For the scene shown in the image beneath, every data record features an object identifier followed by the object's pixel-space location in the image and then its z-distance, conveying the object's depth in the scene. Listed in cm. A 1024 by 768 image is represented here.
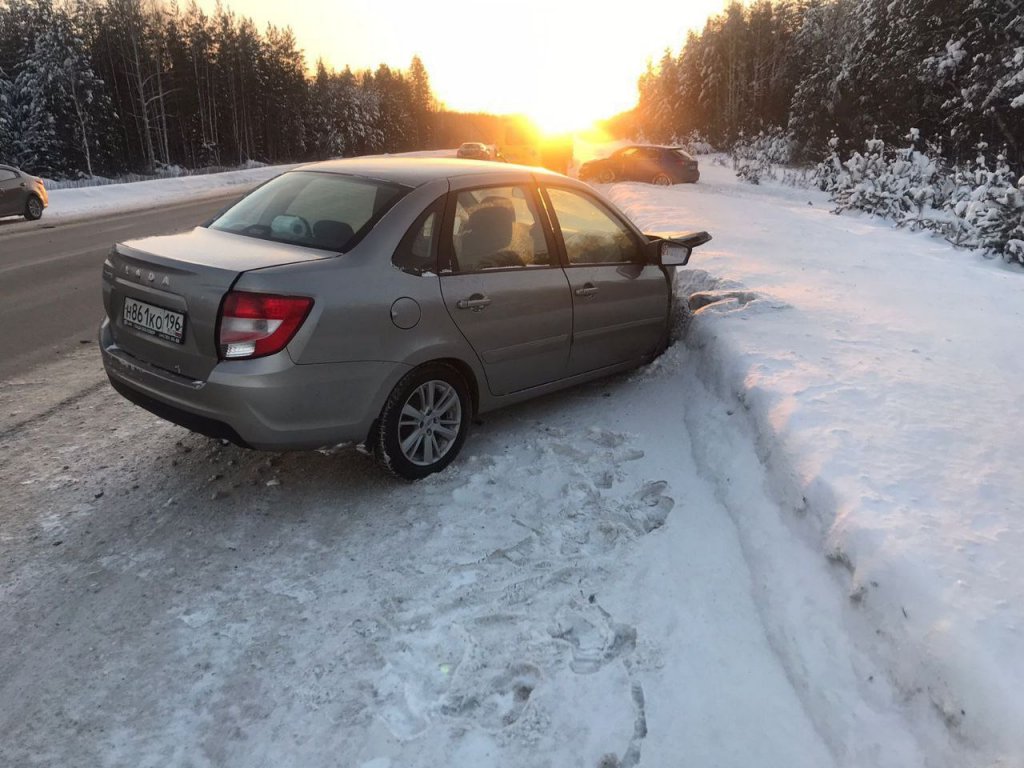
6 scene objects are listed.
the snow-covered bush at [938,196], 928
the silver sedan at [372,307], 327
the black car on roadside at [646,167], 2392
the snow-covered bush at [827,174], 1886
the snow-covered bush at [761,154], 2603
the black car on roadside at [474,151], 4131
